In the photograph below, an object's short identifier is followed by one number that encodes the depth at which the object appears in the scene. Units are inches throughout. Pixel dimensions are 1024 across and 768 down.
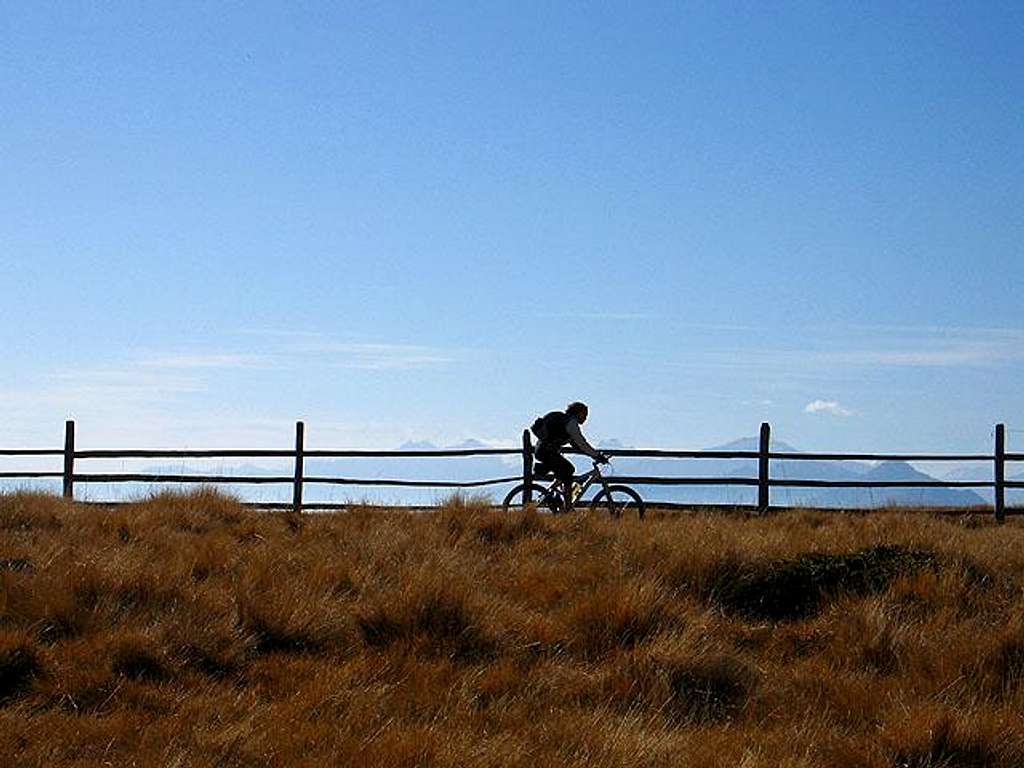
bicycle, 678.5
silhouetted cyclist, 663.1
